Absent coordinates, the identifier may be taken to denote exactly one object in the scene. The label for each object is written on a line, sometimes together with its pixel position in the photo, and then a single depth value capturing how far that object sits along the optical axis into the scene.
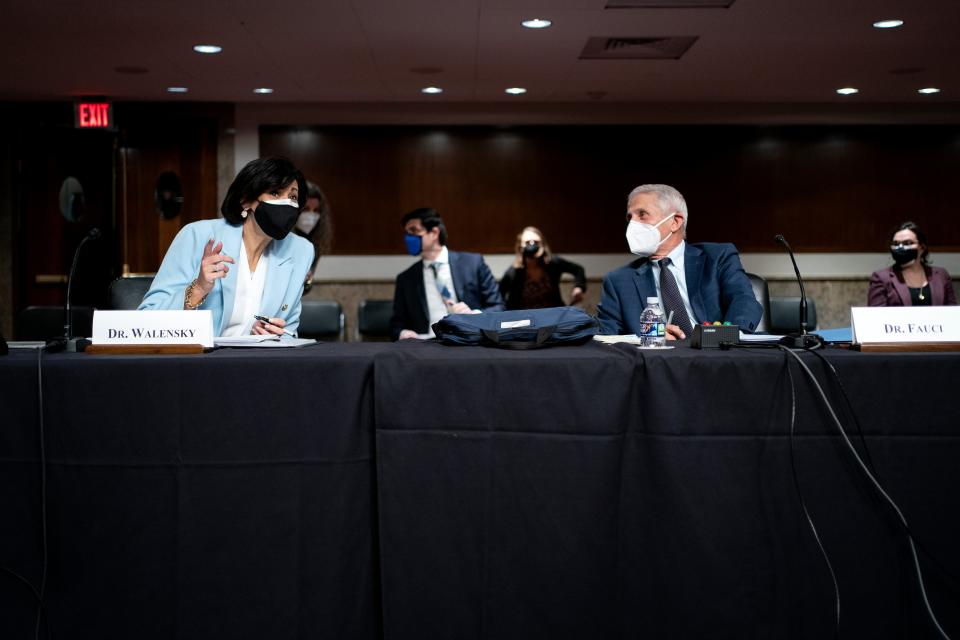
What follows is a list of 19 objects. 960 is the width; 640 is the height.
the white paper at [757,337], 2.08
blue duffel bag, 2.04
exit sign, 7.59
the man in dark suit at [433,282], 4.79
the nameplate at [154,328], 1.97
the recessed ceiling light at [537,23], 5.34
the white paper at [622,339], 2.23
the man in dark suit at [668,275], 3.02
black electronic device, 2.01
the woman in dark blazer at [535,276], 6.69
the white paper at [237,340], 2.13
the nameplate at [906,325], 1.93
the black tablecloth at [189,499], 1.76
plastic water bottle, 2.10
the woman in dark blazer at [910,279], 5.20
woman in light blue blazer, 2.54
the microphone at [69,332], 2.04
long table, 1.76
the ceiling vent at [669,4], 4.98
